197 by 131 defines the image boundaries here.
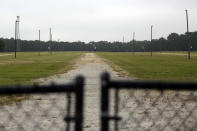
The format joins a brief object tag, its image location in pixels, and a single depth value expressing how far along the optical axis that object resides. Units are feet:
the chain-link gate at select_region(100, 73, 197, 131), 15.28
